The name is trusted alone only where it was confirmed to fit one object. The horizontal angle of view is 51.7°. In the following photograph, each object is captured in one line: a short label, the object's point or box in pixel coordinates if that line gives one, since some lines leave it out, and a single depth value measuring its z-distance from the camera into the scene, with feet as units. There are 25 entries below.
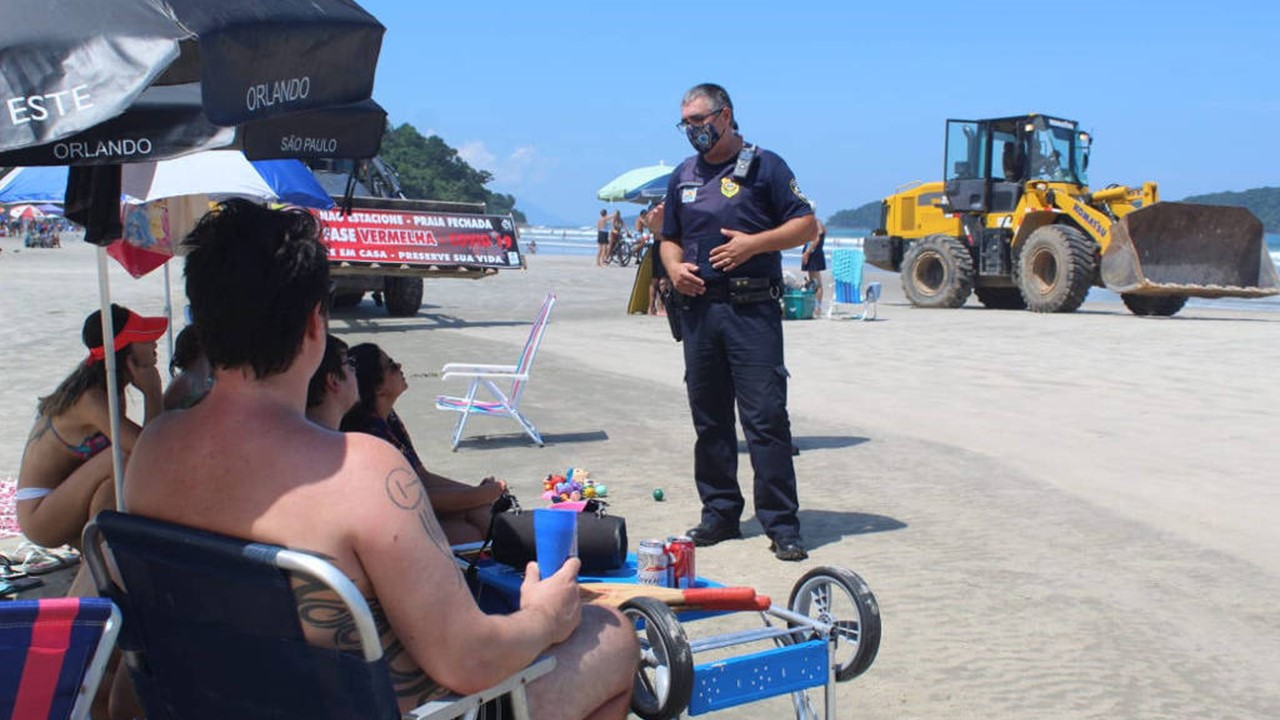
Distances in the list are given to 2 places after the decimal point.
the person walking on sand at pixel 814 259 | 56.00
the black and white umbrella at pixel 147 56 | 8.13
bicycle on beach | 127.54
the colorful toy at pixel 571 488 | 20.55
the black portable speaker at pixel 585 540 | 12.23
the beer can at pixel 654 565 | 11.68
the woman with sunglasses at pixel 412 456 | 15.34
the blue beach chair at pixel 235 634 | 7.33
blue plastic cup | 11.19
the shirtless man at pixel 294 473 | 7.48
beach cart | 9.42
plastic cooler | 63.87
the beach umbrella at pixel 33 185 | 20.51
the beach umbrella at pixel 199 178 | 19.90
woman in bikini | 14.76
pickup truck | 53.21
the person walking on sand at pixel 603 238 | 126.93
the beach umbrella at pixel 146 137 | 10.61
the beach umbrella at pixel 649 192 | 106.83
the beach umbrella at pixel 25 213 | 144.56
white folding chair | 27.81
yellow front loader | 62.90
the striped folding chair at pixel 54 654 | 7.27
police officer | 18.60
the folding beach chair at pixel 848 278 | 66.69
